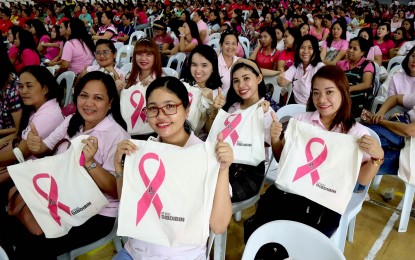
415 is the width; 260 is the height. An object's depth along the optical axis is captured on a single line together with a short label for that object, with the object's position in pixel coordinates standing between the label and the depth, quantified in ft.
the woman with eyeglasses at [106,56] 11.43
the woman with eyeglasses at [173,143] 4.58
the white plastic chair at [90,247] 5.69
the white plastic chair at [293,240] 4.09
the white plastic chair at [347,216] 6.14
